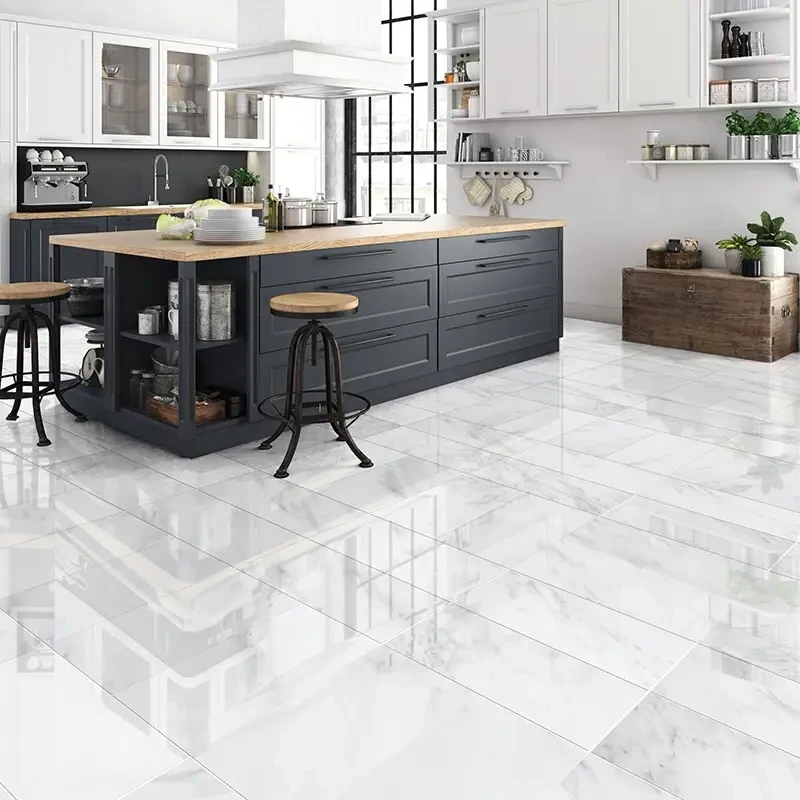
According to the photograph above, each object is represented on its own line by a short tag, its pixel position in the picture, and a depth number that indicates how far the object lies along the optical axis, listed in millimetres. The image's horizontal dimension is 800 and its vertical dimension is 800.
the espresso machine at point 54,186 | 6840
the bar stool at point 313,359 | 3625
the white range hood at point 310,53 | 4793
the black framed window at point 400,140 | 8297
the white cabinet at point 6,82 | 6523
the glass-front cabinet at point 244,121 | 8000
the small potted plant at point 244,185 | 8297
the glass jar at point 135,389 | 4086
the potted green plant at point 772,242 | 5680
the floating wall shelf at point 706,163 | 5798
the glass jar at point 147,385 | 4047
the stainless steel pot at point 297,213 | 4762
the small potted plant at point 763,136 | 5746
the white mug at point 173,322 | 3826
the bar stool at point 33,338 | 3988
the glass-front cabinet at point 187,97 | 7539
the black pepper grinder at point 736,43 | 5742
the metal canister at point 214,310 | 3760
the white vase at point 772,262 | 5672
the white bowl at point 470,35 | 7234
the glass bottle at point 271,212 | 4579
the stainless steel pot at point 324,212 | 5023
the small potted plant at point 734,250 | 5781
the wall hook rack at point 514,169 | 7148
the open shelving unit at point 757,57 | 5602
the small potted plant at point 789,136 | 5652
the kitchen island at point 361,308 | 3855
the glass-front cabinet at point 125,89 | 7105
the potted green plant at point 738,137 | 5820
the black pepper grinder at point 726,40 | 5789
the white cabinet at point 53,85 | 6676
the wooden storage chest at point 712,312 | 5633
